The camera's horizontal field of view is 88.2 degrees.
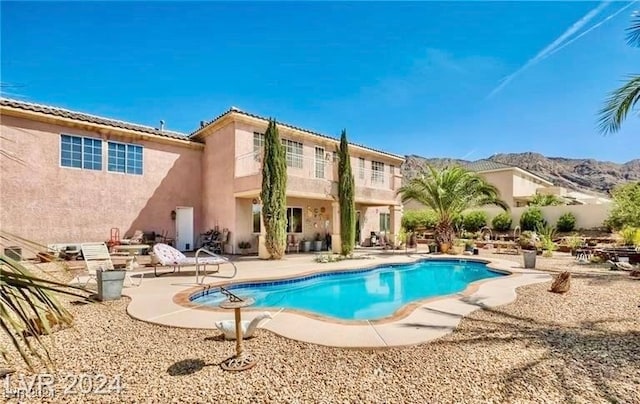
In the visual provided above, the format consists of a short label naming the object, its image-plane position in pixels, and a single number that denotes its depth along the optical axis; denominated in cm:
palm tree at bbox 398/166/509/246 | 1898
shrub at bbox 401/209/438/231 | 3133
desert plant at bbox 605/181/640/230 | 1968
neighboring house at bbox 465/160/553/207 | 3712
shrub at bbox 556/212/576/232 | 2685
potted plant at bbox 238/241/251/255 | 1705
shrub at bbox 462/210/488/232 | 3066
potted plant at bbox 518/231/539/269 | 1969
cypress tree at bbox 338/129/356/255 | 1670
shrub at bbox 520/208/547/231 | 2758
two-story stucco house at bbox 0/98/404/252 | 1423
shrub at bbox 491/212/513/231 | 2967
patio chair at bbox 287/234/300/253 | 1922
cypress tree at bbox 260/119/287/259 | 1502
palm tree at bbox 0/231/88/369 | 137
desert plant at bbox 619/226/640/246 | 1562
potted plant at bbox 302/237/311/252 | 1947
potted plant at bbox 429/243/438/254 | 1911
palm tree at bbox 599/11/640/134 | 702
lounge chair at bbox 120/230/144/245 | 1550
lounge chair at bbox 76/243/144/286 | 882
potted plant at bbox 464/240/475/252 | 1919
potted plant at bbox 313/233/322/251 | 1995
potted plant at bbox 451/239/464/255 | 1864
